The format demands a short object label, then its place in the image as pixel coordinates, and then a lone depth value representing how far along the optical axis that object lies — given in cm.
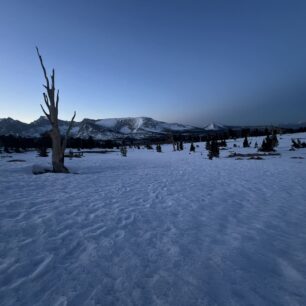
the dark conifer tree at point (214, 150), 2852
